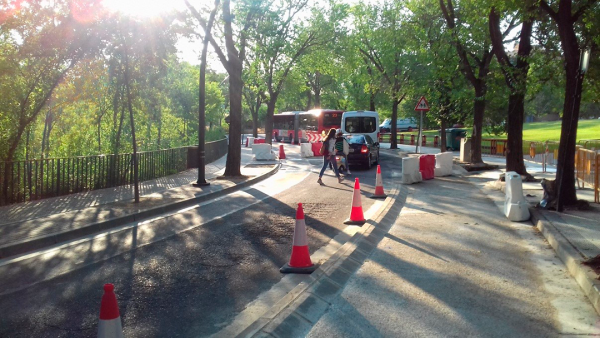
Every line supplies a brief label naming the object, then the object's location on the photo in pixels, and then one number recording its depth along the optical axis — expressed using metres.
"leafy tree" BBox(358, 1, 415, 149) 35.64
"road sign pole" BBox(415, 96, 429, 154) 25.54
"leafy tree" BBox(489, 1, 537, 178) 15.37
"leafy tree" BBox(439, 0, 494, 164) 18.72
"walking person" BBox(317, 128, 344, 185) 18.41
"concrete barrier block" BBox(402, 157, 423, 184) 17.91
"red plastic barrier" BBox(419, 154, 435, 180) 19.52
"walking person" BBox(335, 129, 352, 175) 19.97
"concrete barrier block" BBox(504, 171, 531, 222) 11.02
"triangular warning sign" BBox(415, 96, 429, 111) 25.54
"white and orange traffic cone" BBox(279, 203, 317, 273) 7.06
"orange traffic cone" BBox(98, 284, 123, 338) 3.67
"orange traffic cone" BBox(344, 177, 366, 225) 10.64
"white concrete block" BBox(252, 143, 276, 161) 30.05
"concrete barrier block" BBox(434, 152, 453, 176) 20.92
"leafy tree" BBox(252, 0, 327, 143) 37.34
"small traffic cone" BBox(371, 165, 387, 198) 14.63
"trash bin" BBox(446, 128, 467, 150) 40.75
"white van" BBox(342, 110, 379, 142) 34.88
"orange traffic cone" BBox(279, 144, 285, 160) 31.84
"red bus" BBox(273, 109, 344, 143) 45.50
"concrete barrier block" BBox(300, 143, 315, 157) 33.06
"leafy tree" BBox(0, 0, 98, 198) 13.02
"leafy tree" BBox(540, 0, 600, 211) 11.23
